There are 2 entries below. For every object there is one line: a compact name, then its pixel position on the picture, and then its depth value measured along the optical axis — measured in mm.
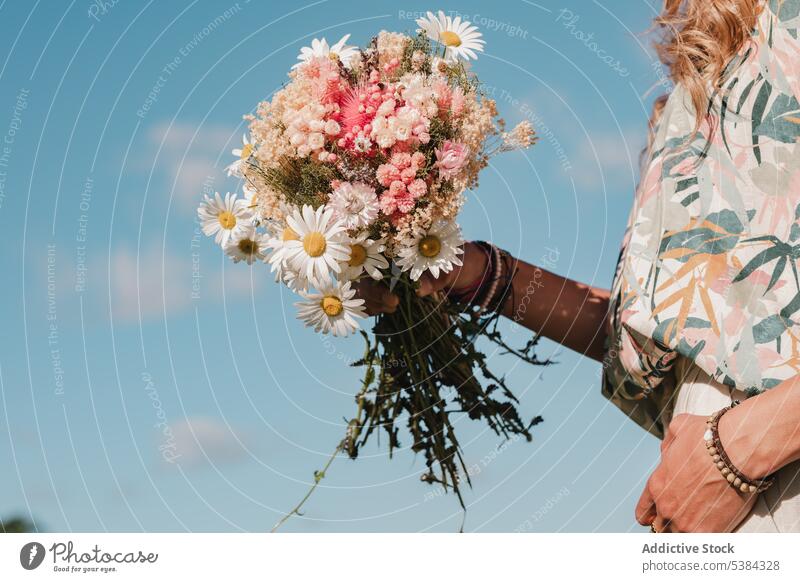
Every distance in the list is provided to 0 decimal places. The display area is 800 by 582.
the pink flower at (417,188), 2293
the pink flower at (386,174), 2297
